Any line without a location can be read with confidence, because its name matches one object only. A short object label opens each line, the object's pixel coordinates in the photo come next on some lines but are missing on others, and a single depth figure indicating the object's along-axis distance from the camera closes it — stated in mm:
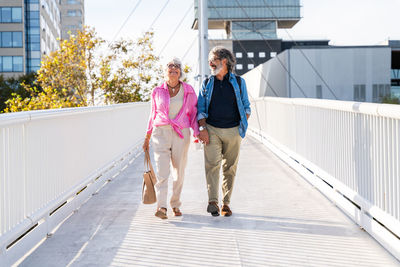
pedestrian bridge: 4570
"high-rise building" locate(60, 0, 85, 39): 145000
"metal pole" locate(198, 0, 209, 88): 15953
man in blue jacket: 6172
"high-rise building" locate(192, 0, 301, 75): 79125
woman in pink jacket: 6141
